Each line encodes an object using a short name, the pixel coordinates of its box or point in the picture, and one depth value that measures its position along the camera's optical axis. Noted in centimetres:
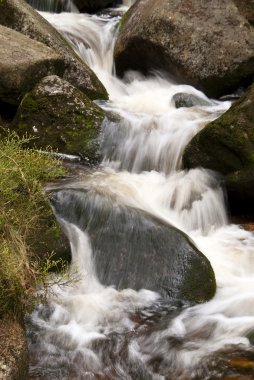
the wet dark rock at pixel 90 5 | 1435
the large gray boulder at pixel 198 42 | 1055
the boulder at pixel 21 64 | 811
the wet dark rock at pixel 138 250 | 544
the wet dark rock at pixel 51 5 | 1364
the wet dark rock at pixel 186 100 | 969
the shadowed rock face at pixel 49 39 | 949
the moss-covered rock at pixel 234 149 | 696
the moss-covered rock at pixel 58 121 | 795
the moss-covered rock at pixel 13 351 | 354
